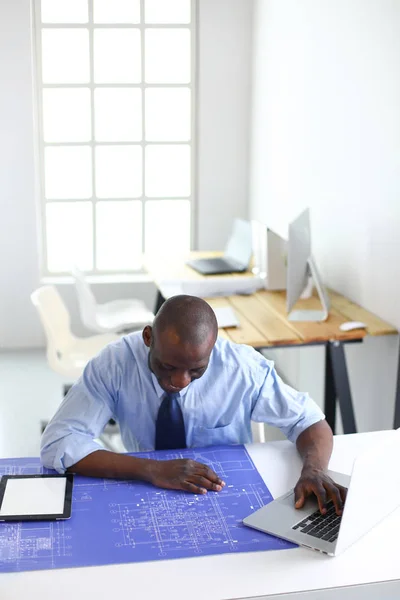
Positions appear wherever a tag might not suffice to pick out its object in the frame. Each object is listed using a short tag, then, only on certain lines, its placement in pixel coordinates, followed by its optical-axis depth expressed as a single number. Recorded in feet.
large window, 18.06
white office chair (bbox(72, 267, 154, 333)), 14.44
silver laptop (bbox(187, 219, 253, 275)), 14.98
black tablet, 6.36
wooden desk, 11.19
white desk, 5.44
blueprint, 5.84
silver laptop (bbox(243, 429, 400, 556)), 5.65
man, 6.84
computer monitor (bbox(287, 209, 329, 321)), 11.83
